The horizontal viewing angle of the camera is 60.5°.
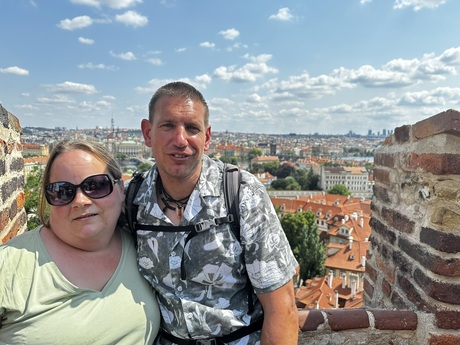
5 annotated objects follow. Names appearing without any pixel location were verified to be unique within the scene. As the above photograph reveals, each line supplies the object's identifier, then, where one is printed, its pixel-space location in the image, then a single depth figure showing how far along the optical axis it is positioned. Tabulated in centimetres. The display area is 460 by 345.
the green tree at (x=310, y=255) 2555
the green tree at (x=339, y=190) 6337
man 156
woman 140
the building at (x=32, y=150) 5686
